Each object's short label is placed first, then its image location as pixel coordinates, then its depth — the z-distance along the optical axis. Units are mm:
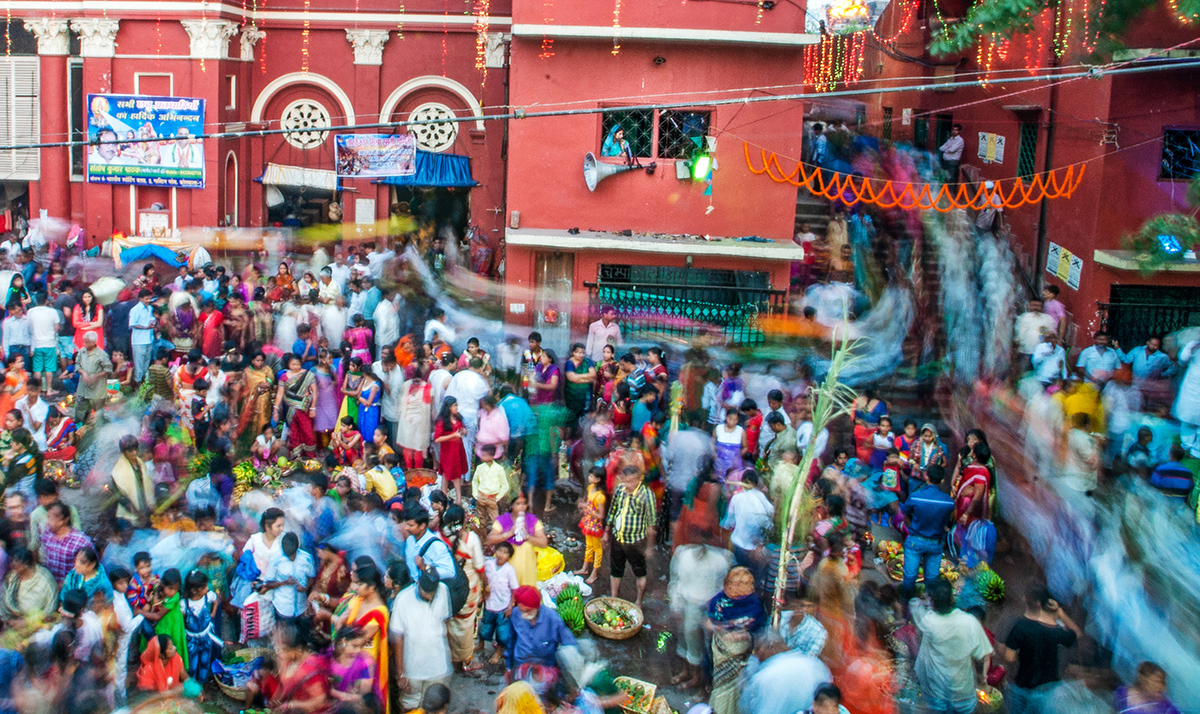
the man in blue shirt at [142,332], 13125
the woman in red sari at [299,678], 6223
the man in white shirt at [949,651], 6895
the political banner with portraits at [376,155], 20359
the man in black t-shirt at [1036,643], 6801
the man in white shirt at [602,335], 13367
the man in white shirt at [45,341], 12875
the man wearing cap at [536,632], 7016
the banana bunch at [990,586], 9016
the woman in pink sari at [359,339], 12555
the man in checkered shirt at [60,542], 7684
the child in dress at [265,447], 10812
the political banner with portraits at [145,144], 19641
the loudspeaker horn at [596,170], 15172
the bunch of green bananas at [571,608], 8469
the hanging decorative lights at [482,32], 20703
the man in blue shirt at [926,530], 8594
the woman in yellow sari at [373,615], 6684
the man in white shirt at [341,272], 15861
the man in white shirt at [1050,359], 12146
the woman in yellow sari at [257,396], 10992
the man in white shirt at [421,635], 6875
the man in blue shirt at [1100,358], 12156
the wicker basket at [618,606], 8484
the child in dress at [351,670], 6289
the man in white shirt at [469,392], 10922
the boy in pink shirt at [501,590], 7691
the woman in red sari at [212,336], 12748
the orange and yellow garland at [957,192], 14344
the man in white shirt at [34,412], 10312
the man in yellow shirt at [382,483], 8867
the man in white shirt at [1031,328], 13234
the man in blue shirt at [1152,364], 11898
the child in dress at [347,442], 10477
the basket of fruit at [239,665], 7371
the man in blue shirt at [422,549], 7484
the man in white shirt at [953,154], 18844
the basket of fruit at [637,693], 7344
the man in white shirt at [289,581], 7531
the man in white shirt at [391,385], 11258
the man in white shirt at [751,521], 8375
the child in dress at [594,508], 9008
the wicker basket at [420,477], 10445
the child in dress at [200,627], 7160
